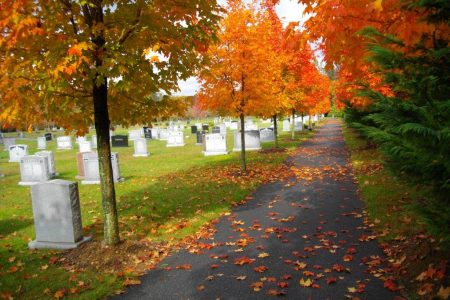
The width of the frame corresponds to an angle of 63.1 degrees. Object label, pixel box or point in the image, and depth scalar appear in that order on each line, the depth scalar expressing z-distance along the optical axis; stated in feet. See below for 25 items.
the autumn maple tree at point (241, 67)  42.50
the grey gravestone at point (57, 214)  22.75
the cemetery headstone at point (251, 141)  75.48
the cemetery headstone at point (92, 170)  46.39
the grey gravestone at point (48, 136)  142.55
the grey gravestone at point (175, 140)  97.76
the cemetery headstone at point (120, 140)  99.30
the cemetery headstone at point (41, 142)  111.45
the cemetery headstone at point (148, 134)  126.29
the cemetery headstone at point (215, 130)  107.60
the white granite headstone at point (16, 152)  76.48
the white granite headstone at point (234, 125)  167.94
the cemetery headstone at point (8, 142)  113.29
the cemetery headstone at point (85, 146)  87.61
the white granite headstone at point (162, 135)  124.28
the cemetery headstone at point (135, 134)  125.59
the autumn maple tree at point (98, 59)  16.88
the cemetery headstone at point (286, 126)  140.65
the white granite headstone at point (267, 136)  92.15
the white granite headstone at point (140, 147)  76.48
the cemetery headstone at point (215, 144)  70.69
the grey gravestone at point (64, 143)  105.50
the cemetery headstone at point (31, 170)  48.62
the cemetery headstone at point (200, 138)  94.58
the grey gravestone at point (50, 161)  51.62
